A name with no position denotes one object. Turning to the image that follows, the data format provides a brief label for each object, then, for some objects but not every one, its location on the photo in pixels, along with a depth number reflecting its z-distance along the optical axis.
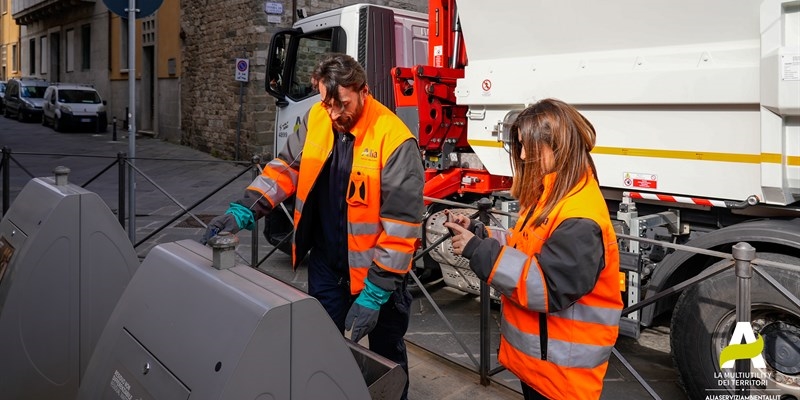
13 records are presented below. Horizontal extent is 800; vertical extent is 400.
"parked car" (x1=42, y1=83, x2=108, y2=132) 21.55
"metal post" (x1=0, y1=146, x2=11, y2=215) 6.55
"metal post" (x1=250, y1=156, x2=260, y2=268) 5.75
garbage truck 3.11
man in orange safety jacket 2.58
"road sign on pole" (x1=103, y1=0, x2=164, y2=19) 5.48
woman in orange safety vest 1.93
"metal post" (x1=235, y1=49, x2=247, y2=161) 14.15
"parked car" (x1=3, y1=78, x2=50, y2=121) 24.94
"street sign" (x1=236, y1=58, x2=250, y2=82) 13.49
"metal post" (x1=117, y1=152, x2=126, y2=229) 6.32
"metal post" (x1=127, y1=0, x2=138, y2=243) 5.44
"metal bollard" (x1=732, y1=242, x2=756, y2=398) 2.65
